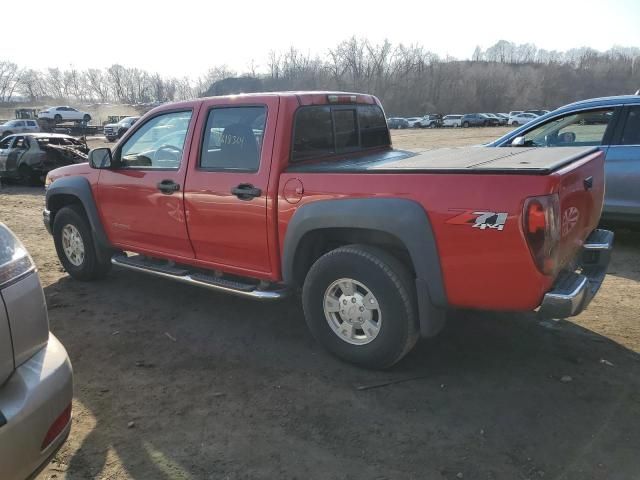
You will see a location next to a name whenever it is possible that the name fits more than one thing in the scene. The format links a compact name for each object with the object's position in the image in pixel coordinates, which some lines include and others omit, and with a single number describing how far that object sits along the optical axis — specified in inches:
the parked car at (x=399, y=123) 2647.6
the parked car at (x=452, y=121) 2493.6
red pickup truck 114.5
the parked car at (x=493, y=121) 2391.7
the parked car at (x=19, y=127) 1428.4
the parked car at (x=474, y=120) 2363.4
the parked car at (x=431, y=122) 2556.6
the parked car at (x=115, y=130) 1551.9
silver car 80.7
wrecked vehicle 604.1
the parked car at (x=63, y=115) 2092.8
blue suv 237.0
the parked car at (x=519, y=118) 2268.9
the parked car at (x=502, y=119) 2402.8
